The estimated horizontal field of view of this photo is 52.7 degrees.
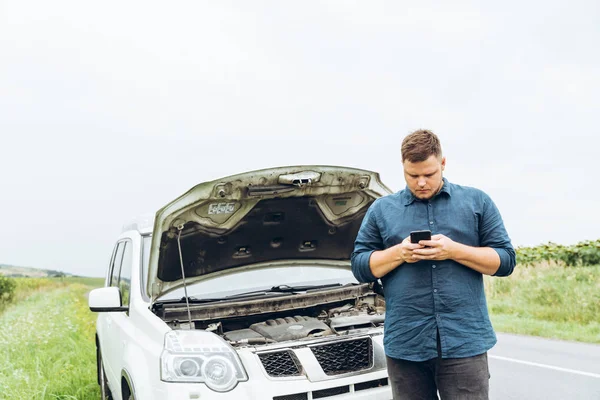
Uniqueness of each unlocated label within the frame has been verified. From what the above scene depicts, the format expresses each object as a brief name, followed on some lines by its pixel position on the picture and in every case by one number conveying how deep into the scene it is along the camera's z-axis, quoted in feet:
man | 9.09
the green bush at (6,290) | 87.15
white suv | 11.00
